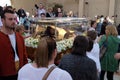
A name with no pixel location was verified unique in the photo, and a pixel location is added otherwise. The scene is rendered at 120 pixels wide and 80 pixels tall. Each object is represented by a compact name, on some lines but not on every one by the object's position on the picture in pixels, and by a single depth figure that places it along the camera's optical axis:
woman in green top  5.79
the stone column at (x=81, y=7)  24.34
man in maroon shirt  3.46
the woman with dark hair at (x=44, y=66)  2.36
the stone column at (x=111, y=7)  21.64
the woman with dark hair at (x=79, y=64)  3.23
